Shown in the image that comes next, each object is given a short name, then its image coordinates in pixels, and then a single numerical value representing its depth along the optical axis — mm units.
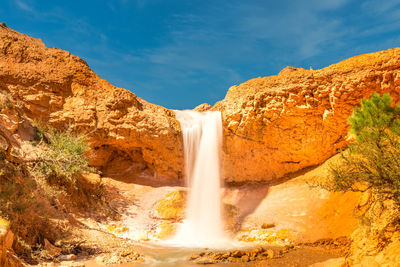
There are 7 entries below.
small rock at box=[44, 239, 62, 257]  6904
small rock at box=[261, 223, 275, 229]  11102
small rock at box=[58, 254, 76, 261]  6893
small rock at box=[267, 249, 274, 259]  7724
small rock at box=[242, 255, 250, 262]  7501
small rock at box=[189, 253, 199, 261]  7984
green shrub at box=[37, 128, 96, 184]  10174
